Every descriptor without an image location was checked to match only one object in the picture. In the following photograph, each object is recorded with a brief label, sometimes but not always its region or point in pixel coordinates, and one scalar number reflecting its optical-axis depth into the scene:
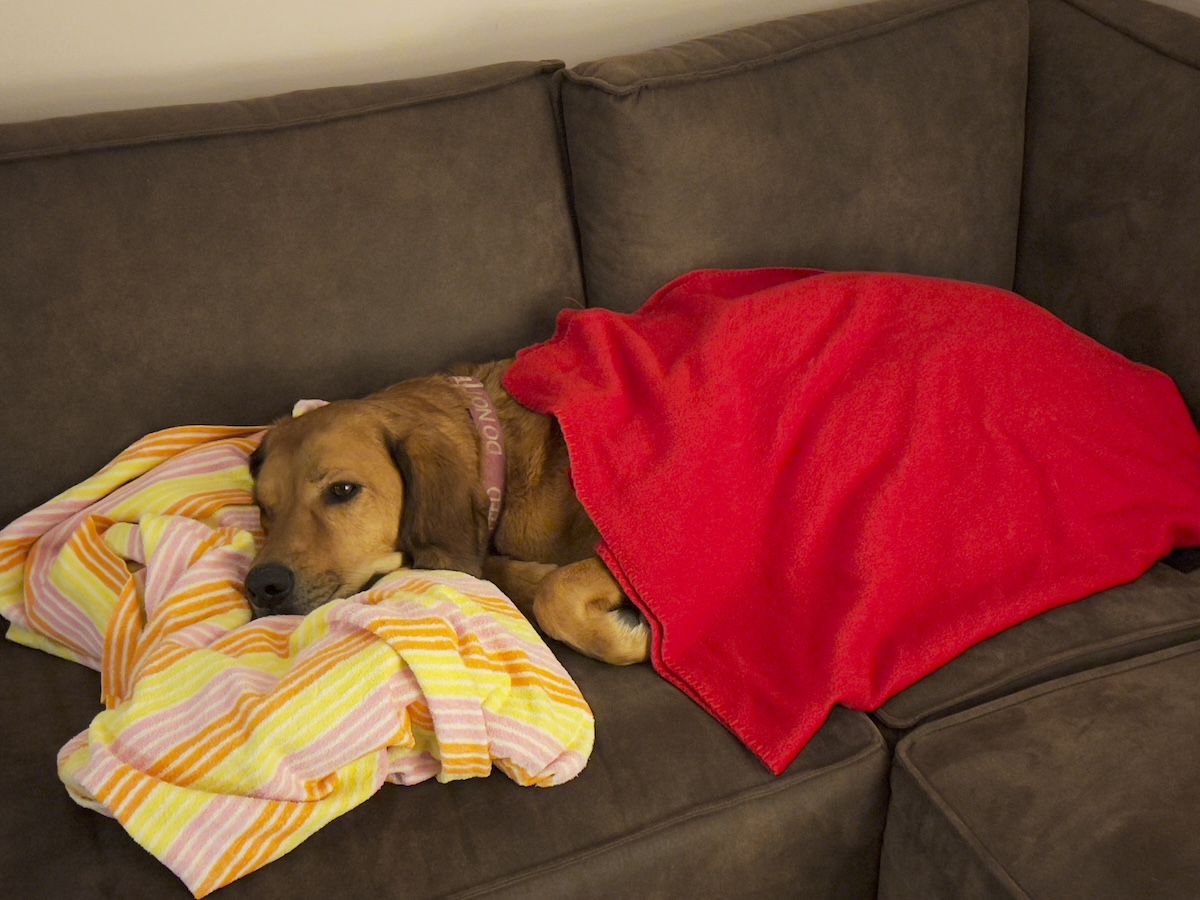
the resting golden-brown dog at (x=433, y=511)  1.72
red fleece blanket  1.69
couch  1.39
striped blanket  1.34
